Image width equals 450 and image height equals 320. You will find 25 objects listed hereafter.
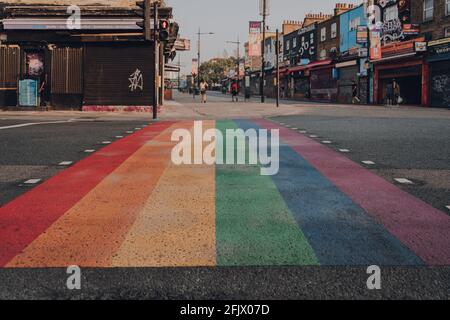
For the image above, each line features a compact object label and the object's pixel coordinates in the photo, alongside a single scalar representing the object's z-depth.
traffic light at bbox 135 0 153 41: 16.80
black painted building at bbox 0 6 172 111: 24.00
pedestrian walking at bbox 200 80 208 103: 37.03
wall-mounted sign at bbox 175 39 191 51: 34.94
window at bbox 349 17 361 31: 43.31
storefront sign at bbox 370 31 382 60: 37.03
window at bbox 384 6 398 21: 36.66
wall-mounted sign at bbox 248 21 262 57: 41.06
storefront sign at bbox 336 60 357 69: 43.57
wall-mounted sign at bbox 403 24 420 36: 34.12
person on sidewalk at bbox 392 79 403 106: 36.62
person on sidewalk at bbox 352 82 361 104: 41.72
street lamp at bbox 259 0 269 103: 40.38
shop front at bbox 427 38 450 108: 30.95
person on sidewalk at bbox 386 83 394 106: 37.38
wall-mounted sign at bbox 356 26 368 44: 39.28
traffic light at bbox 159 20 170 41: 17.75
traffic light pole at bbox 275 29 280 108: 30.43
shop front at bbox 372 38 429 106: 33.50
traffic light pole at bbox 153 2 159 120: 18.53
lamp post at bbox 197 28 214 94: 87.76
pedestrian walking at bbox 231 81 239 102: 40.47
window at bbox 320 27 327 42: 51.50
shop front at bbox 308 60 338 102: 48.22
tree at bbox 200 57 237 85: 122.00
